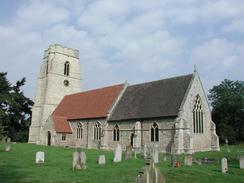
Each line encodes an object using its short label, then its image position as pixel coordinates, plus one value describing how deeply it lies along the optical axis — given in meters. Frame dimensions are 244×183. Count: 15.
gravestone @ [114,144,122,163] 19.42
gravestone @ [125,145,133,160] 21.74
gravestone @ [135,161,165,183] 6.73
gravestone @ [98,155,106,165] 17.78
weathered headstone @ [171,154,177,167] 17.22
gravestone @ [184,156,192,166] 18.14
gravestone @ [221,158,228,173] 15.55
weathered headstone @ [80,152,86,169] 15.15
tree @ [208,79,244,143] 54.03
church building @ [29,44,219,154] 29.66
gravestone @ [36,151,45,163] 17.28
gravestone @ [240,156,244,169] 17.00
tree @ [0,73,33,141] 57.09
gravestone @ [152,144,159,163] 19.73
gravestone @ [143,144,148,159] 23.24
